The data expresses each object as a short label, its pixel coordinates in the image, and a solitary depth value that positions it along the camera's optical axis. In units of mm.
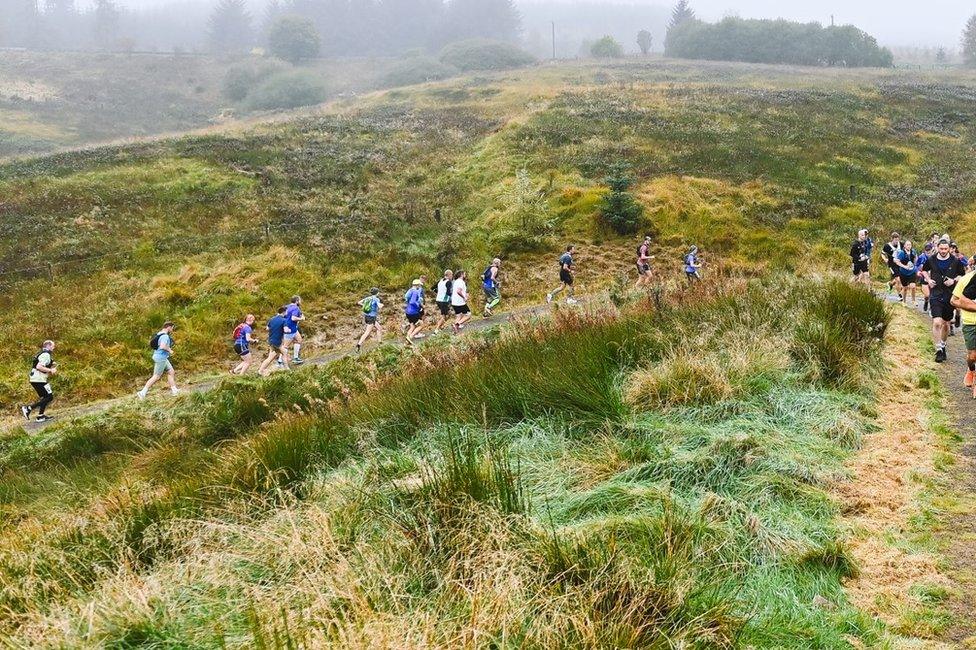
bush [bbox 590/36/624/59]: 91812
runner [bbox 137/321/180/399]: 13805
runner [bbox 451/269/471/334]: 15906
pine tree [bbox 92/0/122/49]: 120812
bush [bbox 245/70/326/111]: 71625
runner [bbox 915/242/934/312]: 13695
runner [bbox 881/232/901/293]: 16219
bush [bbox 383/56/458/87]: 81125
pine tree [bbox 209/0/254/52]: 125125
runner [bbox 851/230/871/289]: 16406
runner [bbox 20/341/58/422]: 13297
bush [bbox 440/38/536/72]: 84062
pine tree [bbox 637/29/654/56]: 105906
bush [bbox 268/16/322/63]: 96562
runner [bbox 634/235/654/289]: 18208
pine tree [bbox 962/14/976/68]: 86062
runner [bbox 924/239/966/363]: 8789
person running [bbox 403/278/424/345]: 15320
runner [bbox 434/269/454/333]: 16453
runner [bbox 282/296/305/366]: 14773
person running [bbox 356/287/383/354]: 15977
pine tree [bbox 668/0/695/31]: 107125
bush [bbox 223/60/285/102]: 79250
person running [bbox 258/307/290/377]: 14539
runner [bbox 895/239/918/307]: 15680
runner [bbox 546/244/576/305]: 18562
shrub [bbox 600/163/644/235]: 25484
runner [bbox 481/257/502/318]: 17953
